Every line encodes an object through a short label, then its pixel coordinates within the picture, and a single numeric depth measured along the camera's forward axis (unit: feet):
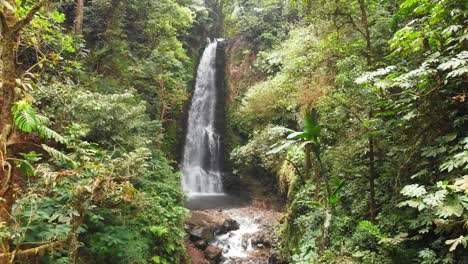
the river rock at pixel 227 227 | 36.06
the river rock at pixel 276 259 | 28.20
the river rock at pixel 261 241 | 33.96
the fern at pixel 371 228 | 15.40
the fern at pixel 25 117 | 11.30
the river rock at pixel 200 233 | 32.78
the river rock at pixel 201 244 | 31.70
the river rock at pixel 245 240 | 33.99
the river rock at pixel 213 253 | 30.14
